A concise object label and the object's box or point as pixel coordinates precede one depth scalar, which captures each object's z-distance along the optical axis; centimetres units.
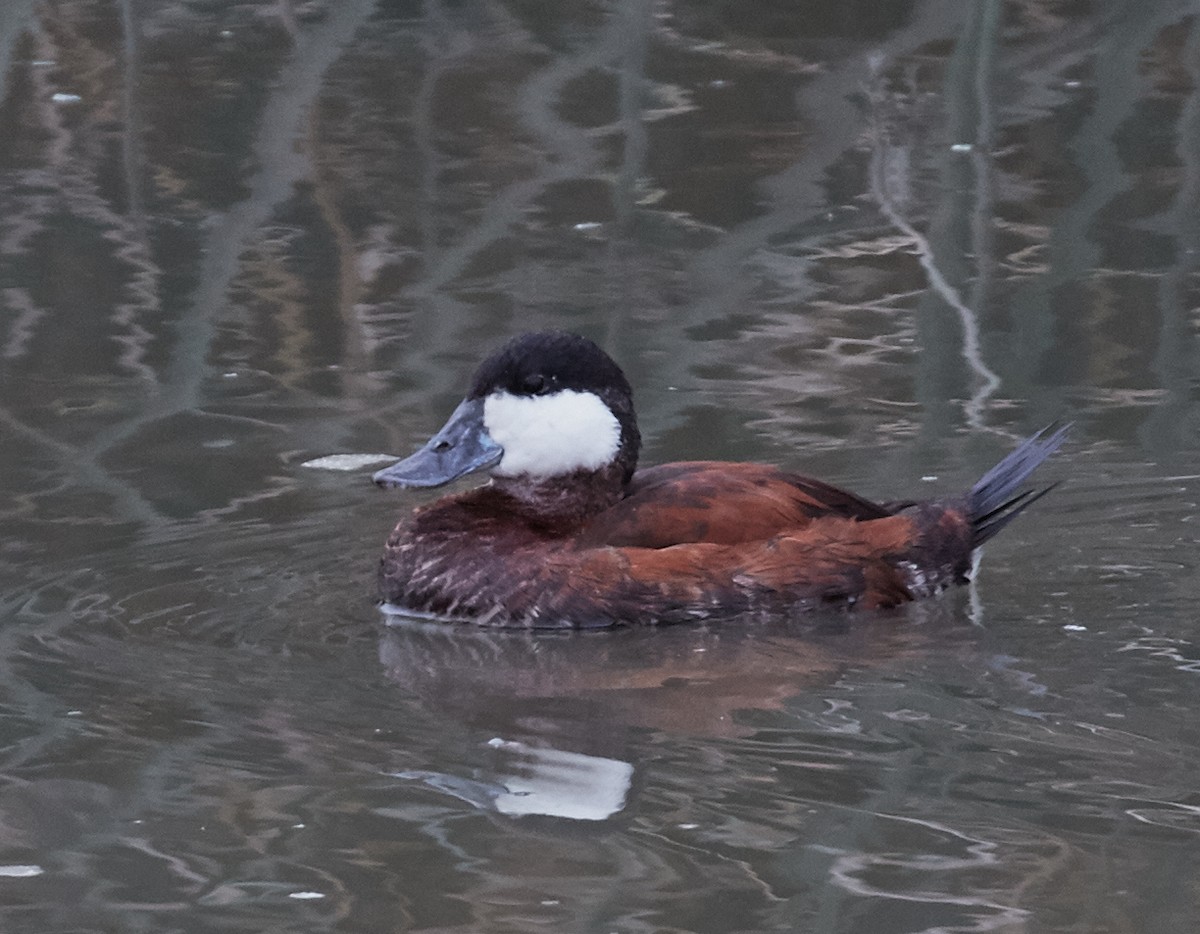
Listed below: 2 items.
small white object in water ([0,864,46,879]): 843
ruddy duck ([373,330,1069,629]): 1153
